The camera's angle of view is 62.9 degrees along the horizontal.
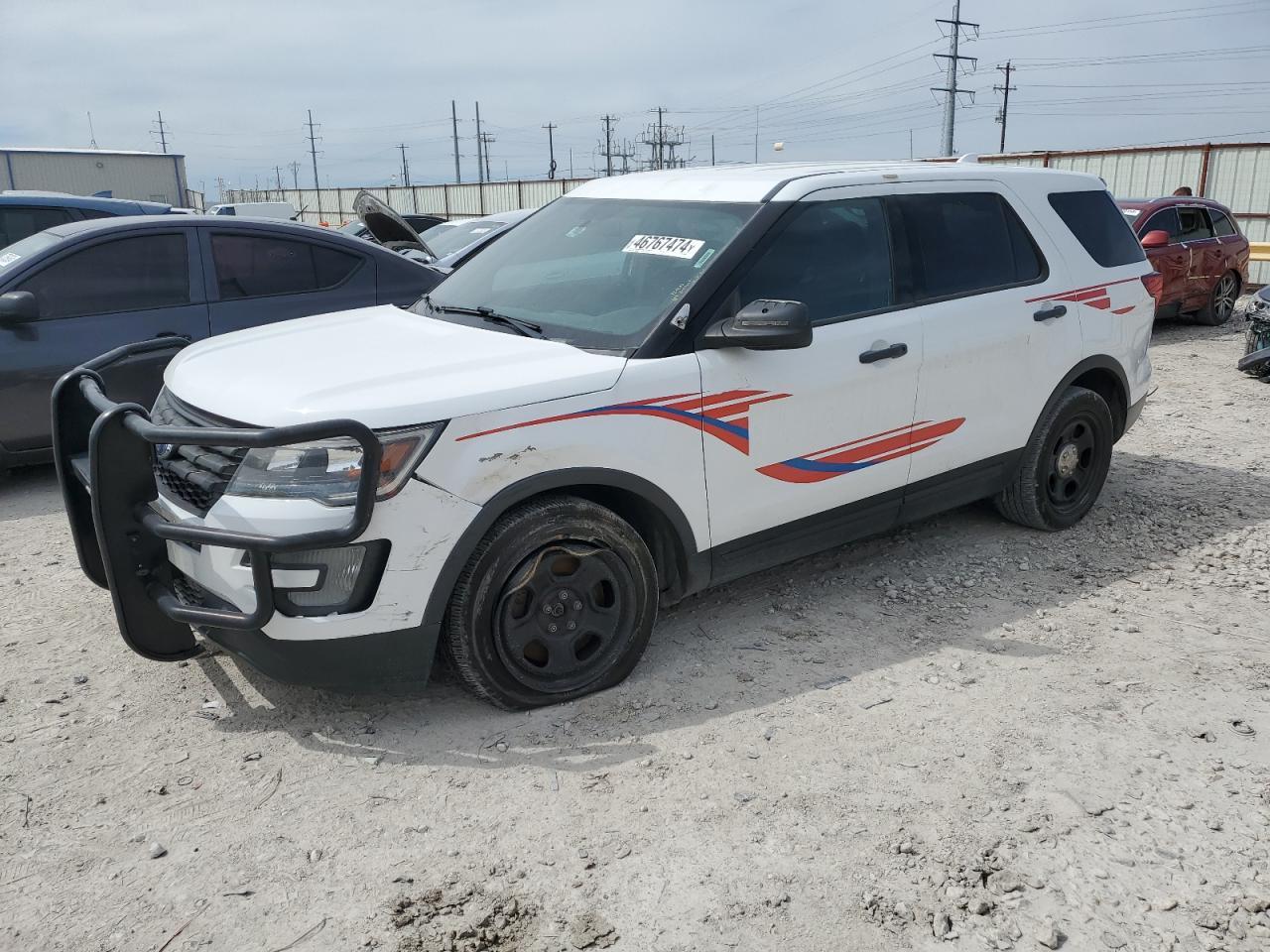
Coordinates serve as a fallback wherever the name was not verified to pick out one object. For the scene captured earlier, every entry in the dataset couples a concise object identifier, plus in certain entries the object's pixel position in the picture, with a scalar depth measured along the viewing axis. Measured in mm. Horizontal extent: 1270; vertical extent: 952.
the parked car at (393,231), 9508
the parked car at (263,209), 26695
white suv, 3168
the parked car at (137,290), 5910
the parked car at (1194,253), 12086
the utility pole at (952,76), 50281
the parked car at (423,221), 19478
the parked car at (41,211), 8492
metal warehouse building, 37844
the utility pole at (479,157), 78875
